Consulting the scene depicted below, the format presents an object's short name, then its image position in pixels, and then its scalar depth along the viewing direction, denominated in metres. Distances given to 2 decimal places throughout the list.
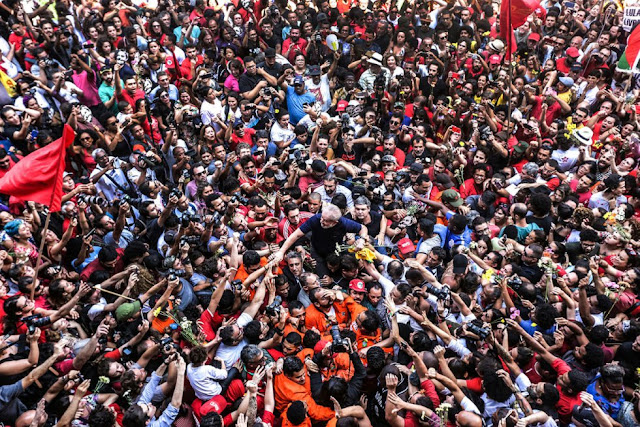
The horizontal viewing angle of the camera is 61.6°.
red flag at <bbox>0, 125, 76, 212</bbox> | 5.84
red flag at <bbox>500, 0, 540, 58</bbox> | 9.59
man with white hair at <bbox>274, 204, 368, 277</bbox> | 6.31
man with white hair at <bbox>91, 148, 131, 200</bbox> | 7.43
